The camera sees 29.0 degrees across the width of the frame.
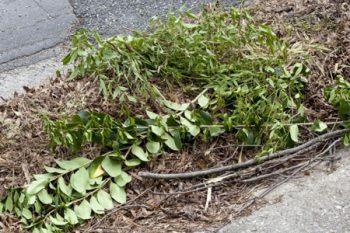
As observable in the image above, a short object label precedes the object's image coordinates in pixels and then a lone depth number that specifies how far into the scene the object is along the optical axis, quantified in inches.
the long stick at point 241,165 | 119.0
